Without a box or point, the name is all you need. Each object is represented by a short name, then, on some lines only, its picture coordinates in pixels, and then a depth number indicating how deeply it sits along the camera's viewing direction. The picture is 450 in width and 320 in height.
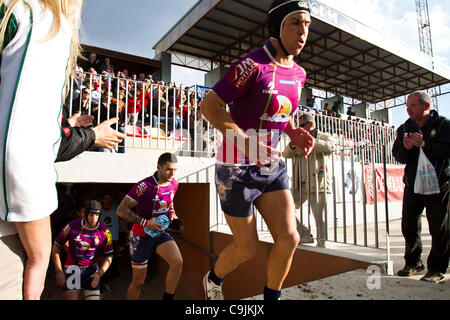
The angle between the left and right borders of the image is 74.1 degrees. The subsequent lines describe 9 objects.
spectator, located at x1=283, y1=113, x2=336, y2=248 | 4.77
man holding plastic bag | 3.10
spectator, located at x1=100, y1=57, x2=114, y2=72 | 9.25
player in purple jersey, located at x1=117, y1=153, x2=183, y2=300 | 4.18
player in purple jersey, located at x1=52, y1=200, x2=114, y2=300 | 4.41
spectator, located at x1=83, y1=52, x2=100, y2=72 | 8.70
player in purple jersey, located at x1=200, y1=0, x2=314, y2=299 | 1.97
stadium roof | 12.16
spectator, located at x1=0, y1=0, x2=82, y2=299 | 0.91
